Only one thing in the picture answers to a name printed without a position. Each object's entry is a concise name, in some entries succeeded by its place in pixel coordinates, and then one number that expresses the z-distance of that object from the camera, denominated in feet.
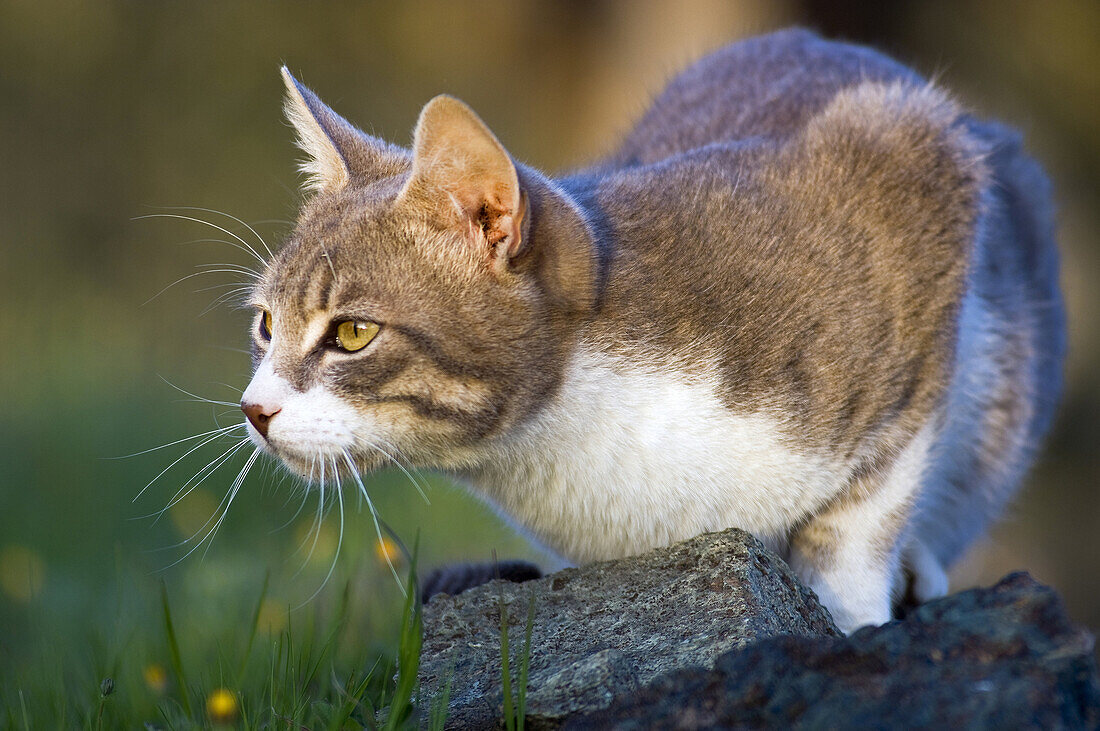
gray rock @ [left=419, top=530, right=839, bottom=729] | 14.02
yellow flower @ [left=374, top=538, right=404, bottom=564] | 23.52
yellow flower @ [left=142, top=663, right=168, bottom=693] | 17.91
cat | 16.55
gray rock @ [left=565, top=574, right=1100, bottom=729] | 10.73
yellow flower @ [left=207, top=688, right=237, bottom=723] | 14.38
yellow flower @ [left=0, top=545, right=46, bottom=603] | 23.22
